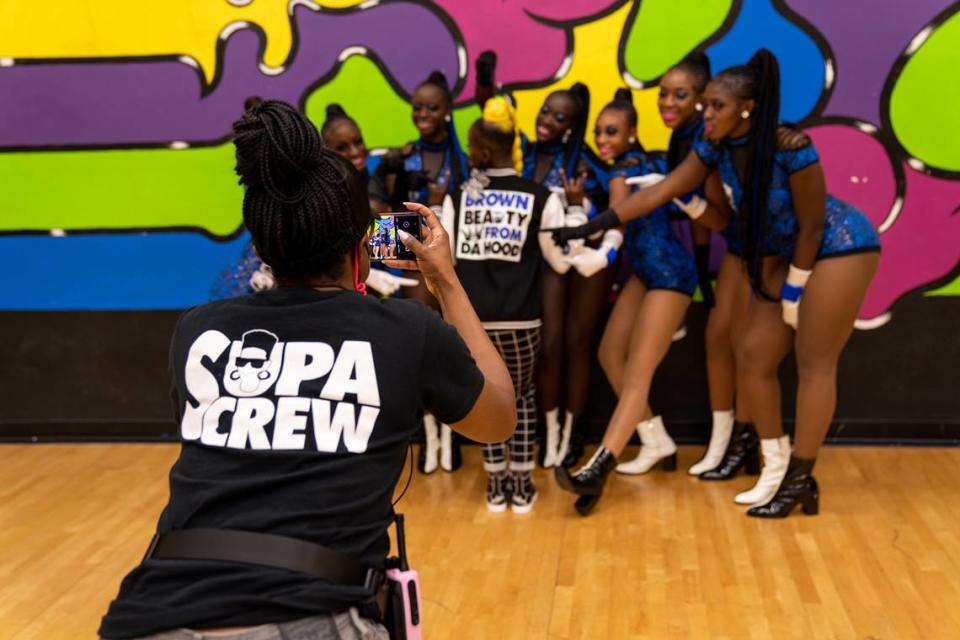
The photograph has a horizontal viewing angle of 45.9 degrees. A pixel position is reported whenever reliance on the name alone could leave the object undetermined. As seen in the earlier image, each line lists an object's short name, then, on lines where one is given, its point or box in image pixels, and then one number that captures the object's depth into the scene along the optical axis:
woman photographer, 1.53
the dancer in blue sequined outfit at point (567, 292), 4.67
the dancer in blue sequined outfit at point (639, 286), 4.50
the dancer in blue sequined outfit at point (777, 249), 3.96
